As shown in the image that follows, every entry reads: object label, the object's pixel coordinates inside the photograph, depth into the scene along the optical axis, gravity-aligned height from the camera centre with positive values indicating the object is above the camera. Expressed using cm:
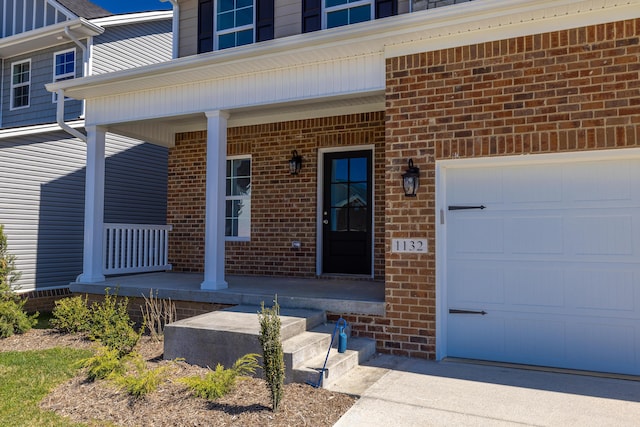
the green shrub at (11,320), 657 -120
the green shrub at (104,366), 443 -122
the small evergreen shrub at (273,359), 364 -94
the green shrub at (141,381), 394 -123
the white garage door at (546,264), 461 -29
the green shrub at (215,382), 391 -122
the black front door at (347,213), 779 +35
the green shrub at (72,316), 655 -113
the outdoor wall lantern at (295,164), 805 +117
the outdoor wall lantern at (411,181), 514 +57
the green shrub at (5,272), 694 -57
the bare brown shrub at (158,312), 612 -104
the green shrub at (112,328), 527 -111
